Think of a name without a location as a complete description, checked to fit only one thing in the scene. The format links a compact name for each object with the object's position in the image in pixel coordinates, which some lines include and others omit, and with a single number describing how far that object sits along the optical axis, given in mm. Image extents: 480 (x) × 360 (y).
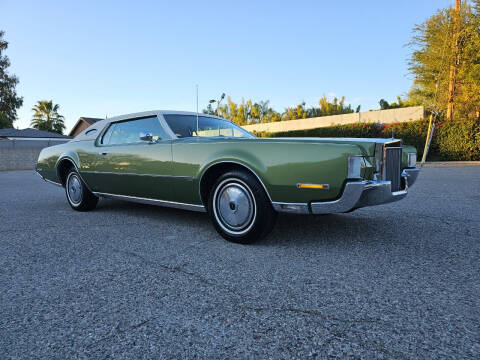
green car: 2803
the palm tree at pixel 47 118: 54188
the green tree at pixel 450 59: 17391
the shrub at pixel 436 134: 15812
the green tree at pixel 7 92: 37312
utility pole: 18094
